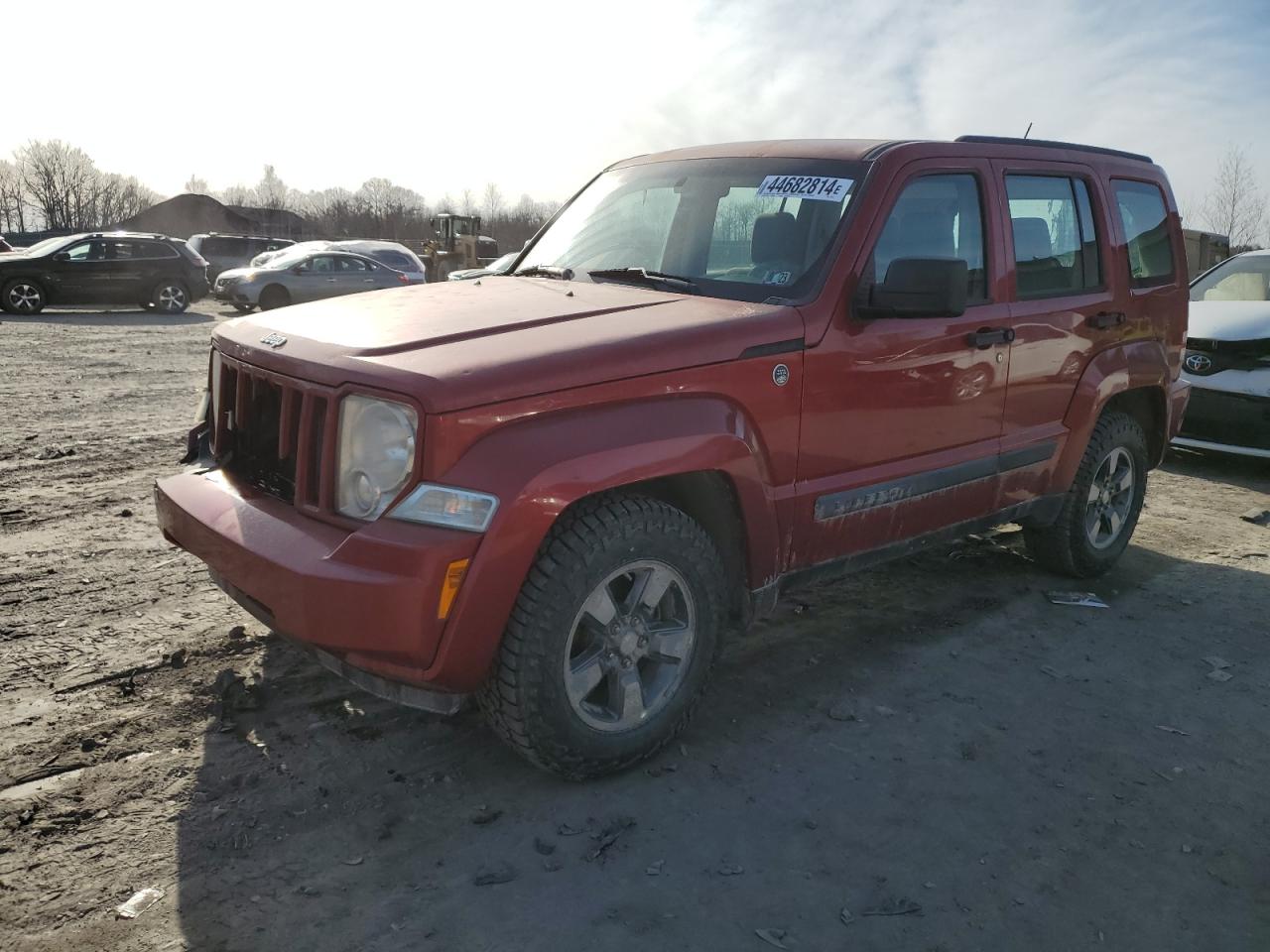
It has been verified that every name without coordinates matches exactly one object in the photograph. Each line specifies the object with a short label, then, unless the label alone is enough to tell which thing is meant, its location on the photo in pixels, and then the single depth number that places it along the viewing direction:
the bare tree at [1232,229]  30.34
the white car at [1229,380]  7.69
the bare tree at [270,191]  111.38
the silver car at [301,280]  20.16
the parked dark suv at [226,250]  28.27
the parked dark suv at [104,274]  18.09
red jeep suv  2.76
